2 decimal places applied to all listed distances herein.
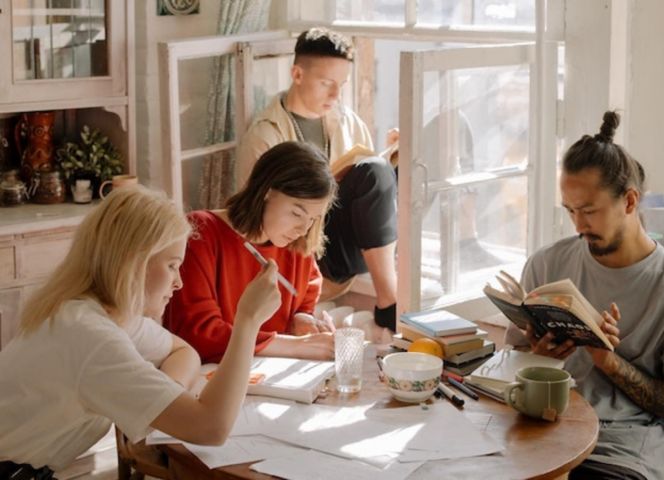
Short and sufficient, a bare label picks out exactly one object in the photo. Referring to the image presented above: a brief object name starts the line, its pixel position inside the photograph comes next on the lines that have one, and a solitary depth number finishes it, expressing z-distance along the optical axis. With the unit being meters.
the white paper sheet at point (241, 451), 1.85
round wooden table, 1.81
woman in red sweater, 2.52
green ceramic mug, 2.03
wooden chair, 1.94
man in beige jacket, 3.60
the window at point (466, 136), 3.29
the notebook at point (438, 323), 2.37
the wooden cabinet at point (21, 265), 3.60
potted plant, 3.95
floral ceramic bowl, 2.11
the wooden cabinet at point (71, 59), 3.62
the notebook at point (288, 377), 2.12
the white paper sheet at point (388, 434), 1.88
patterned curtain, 3.99
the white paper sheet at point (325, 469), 1.78
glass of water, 2.20
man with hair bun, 2.37
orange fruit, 2.34
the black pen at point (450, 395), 2.12
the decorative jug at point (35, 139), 3.91
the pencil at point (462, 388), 2.16
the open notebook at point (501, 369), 2.18
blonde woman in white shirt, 1.83
